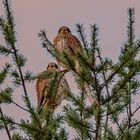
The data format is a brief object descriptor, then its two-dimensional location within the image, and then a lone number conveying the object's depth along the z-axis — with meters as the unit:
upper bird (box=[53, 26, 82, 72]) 19.29
